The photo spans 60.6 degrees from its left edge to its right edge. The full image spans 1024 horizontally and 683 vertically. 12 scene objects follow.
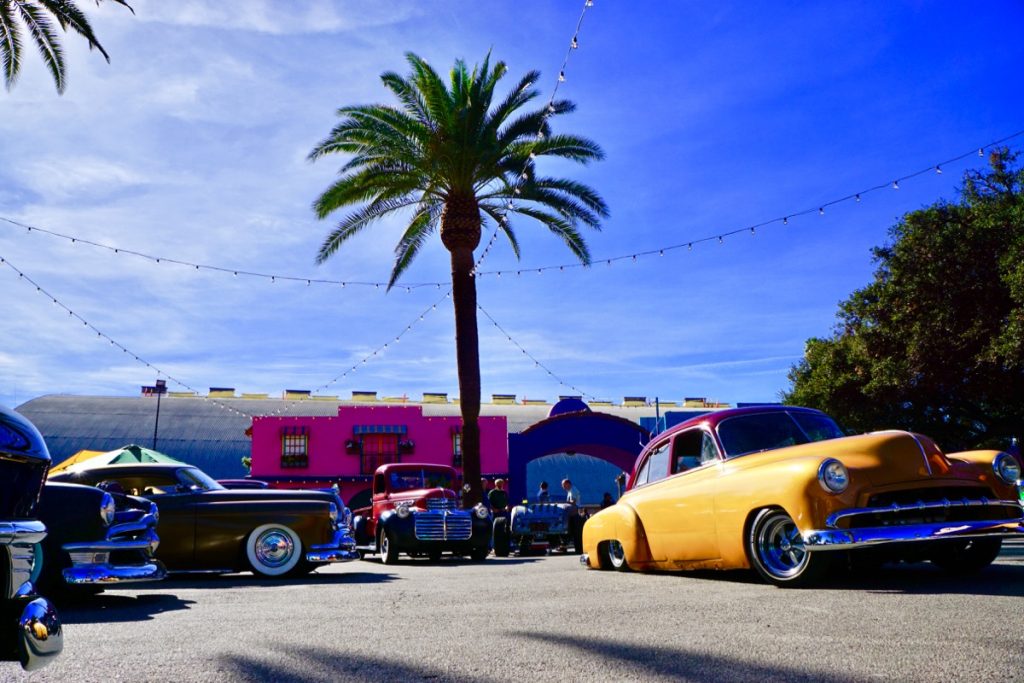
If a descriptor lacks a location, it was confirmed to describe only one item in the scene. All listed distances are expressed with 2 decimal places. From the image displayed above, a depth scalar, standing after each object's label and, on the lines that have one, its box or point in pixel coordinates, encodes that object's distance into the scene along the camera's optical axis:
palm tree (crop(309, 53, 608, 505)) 19.50
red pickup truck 14.09
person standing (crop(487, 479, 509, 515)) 13.93
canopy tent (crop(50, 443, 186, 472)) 14.60
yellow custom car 6.16
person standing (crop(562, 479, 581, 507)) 17.50
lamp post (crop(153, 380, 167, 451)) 39.38
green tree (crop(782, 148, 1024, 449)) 20.67
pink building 33.56
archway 29.86
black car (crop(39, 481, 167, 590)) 6.35
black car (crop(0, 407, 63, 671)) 2.27
